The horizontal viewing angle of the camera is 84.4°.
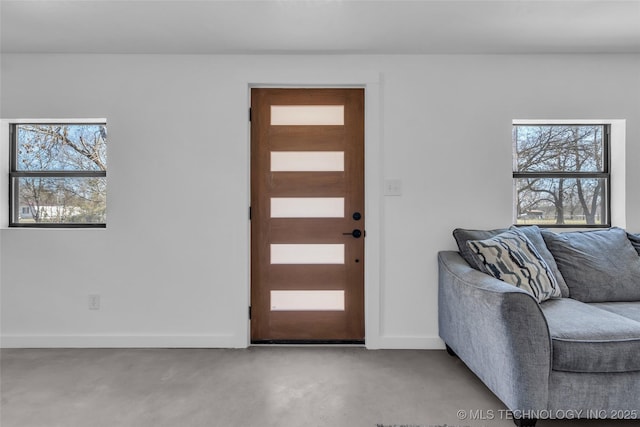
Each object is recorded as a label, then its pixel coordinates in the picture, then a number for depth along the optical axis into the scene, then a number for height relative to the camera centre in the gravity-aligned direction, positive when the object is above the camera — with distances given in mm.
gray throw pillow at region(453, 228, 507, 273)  2510 -189
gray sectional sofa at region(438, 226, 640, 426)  1665 -598
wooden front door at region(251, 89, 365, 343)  2895 -31
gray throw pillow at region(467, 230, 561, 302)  2123 -334
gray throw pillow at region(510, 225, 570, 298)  2368 -287
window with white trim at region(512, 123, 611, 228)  2969 +294
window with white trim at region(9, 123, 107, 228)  2988 +282
